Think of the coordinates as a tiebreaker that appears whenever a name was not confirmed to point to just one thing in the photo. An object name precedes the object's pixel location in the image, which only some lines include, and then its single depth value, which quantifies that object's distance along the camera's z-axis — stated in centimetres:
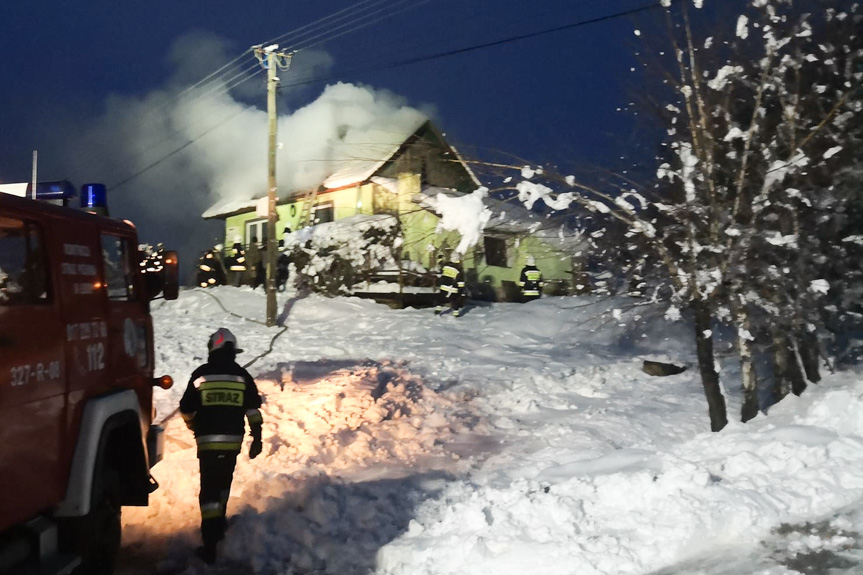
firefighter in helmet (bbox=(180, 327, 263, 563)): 584
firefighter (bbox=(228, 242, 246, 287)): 2431
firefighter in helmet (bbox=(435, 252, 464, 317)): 1991
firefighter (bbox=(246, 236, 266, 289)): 2445
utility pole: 1823
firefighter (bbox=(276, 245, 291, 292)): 2270
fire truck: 381
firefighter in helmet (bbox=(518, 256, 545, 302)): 2334
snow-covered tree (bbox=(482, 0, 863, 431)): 731
